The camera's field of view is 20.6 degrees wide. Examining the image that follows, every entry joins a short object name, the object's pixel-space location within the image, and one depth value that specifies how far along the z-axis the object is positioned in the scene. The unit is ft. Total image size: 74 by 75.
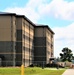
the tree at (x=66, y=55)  380.73
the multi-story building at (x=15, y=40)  189.24
